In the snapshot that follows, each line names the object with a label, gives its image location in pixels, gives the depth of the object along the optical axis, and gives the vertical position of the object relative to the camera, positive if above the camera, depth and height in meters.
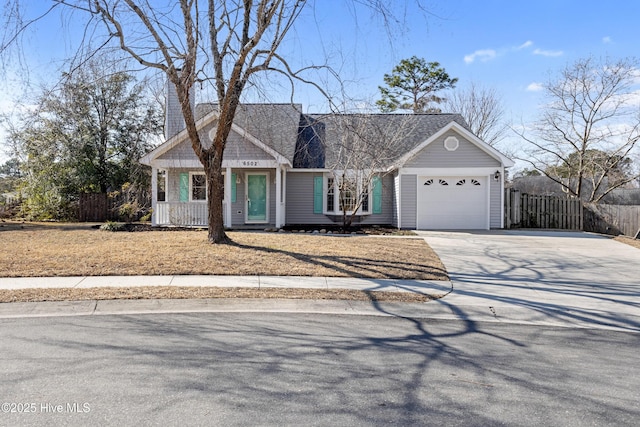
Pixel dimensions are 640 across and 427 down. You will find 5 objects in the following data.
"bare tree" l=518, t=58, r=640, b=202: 24.28 +2.68
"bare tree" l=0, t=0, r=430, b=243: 9.80 +3.38
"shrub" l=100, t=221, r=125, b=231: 16.23 -0.67
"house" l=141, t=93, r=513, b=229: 17.61 +1.08
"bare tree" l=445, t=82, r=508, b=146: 34.19 +6.63
